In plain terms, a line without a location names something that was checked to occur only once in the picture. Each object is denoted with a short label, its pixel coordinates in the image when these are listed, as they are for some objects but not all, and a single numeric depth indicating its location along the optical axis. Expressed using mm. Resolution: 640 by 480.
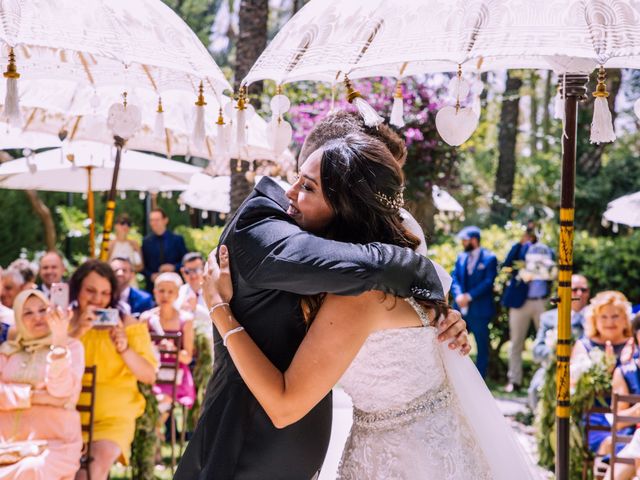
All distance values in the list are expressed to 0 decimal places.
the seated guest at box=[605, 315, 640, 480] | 5172
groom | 2143
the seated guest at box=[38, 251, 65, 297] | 7887
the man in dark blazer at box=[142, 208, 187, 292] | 10859
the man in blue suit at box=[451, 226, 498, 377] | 10531
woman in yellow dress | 5441
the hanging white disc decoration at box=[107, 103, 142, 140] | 4559
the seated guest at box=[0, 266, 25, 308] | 7555
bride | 2238
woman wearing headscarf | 4750
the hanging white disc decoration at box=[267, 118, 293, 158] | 3871
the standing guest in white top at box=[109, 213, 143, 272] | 11258
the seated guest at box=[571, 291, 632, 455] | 6109
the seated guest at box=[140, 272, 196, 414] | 6566
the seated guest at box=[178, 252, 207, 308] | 7773
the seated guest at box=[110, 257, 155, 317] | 6922
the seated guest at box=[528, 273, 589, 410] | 7629
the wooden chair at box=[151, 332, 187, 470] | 6371
